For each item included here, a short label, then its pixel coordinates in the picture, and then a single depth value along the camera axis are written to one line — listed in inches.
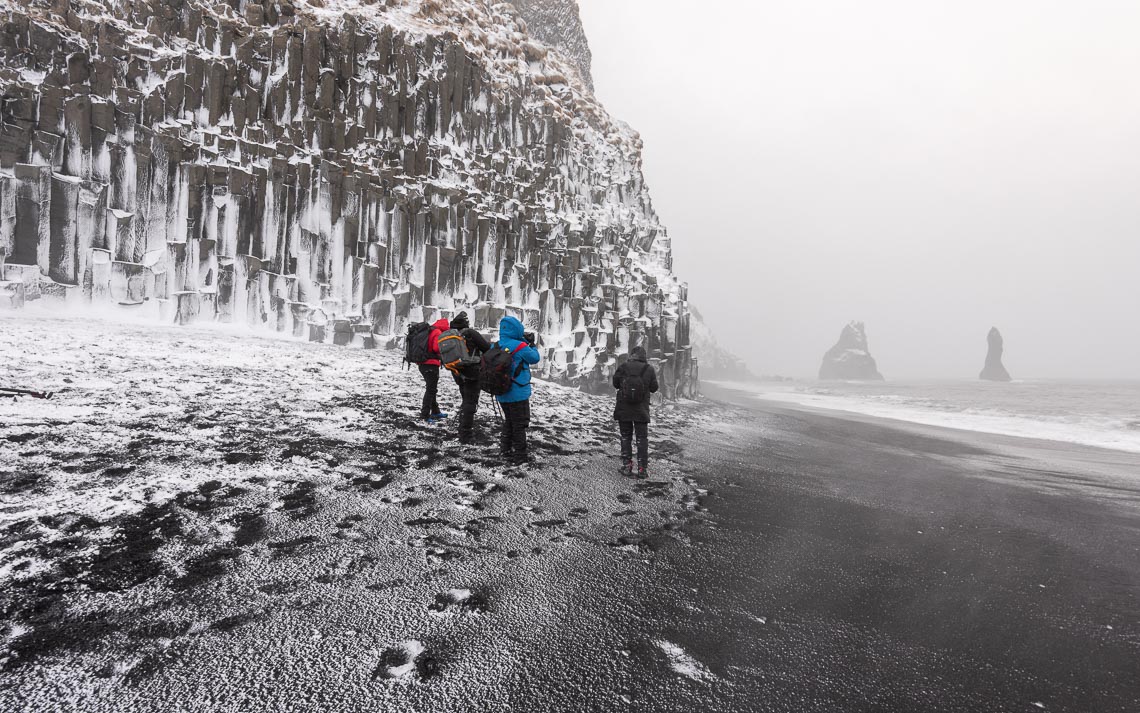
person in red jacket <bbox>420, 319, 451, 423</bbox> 350.8
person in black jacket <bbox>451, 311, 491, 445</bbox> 323.3
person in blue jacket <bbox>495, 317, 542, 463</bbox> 283.1
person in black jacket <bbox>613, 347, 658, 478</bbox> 297.9
